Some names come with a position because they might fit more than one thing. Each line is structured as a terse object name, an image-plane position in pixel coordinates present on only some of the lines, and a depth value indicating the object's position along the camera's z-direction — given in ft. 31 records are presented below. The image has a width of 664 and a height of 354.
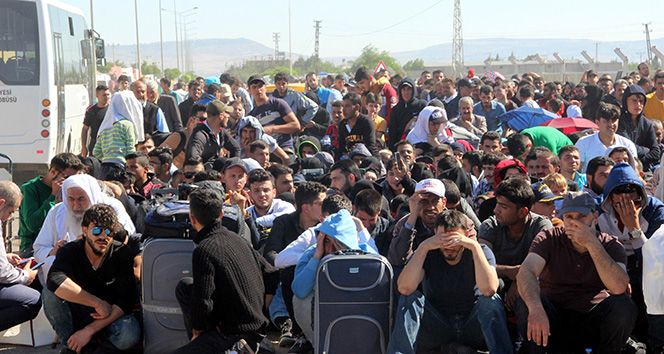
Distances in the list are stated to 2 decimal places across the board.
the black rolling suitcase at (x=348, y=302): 24.13
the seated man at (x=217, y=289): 22.72
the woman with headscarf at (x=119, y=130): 42.22
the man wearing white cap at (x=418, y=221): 25.82
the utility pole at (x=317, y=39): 361.30
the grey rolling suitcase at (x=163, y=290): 24.82
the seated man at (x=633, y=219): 25.14
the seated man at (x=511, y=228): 25.48
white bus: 55.06
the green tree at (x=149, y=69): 353.02
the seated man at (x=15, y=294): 26.53
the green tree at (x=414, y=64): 384.37
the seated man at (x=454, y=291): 23.47
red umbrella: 44.34
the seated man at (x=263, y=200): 29.78
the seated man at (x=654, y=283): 22.25
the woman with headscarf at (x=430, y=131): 42.96
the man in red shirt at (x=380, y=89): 56.70
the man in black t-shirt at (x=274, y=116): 45.62
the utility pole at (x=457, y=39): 284.04
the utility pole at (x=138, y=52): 193.67
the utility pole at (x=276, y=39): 469.00
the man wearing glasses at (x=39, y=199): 31.19
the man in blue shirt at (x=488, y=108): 52.85
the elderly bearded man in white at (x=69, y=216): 27.22
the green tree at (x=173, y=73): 322.75
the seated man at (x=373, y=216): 28.09
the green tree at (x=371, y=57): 398.29
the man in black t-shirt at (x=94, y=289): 24.45
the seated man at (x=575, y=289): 23.09
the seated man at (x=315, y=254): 24.94
